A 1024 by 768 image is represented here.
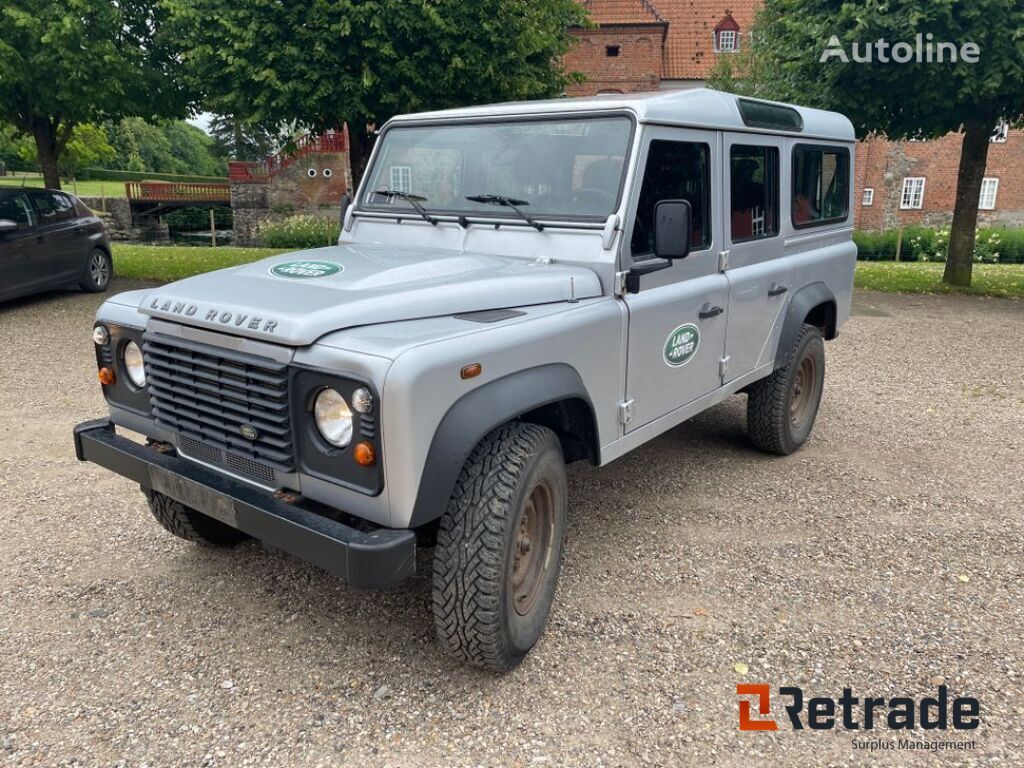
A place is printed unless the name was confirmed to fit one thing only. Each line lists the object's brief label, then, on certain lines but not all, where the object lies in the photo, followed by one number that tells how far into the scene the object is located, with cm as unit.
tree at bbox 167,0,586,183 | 1041
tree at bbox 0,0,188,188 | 1067
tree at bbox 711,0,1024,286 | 1030
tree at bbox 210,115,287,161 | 5649
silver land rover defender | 262
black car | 998
